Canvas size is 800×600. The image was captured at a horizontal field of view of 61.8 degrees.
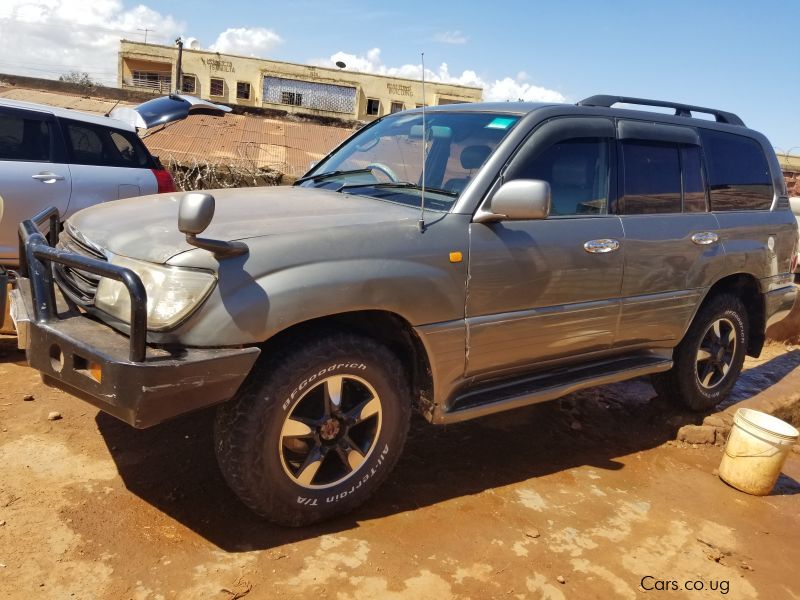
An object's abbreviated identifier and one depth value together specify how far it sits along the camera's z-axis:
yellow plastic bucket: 3.82
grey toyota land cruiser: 2.48
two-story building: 39.94
